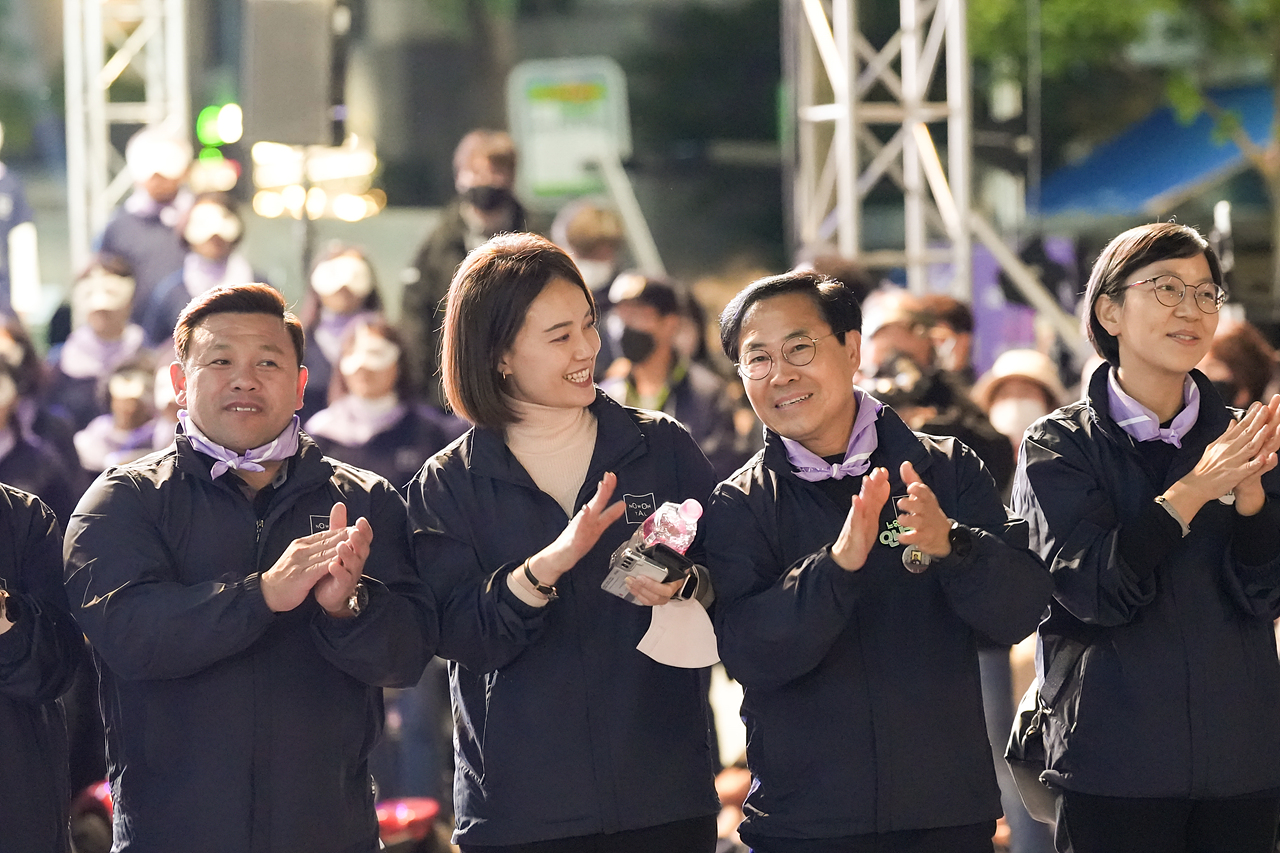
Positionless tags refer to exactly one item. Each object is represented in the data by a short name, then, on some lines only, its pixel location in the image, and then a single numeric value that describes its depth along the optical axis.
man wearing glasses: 6.11
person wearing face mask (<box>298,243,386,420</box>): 15.01
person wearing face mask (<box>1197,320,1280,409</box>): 10.20
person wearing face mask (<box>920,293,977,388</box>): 12.46
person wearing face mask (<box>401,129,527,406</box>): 15.17
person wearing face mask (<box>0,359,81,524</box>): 12.73
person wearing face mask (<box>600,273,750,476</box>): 13.88
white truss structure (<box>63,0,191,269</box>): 24.06
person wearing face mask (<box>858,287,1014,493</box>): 9.63
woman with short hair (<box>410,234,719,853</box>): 6.43
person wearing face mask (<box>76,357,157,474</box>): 14.34
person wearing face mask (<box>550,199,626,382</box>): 16.30
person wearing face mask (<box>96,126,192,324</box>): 18.34
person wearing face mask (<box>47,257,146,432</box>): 15.92
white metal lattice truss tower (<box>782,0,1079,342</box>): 17.83
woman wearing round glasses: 6.63
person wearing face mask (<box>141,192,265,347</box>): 17.11
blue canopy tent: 40.87
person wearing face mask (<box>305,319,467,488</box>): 12.93
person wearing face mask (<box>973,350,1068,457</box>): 11.85
